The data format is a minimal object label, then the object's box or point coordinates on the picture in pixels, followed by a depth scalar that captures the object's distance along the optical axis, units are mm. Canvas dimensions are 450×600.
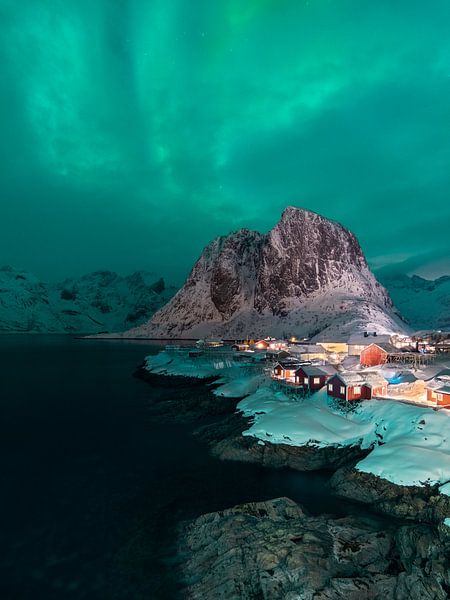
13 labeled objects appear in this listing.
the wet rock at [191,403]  47312
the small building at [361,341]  79875
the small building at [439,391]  35591
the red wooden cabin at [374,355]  67062
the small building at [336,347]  90938
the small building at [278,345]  101619
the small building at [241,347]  107469
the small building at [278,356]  75862
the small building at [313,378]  49344
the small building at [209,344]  118388
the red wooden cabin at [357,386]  40625
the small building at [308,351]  76188
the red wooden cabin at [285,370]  54906
